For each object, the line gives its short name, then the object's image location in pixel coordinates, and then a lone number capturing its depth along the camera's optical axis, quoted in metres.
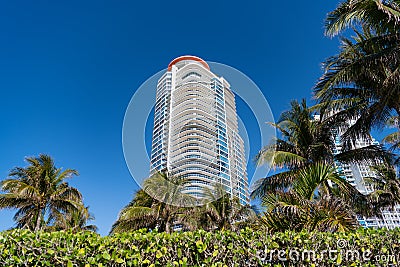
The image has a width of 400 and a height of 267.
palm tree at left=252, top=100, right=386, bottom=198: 8.80
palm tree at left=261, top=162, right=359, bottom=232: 3.69
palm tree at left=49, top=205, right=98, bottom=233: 12.86
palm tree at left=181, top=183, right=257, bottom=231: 13.58
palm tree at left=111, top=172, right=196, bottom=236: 12.66
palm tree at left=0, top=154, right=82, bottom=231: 11.55
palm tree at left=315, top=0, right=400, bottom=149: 6.17
